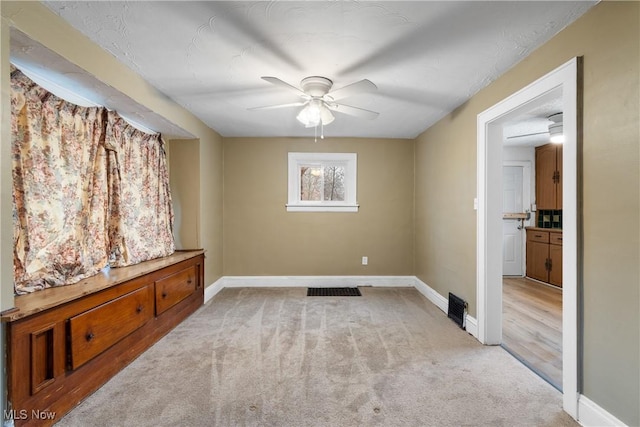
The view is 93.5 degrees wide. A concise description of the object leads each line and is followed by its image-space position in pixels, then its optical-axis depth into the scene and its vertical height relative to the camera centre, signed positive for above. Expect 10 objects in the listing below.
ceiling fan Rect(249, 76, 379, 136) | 2.20 +0.92
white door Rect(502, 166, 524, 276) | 5.17 -0.27
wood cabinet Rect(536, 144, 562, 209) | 4.68 +0.55
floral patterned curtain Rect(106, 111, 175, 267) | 2.60 +0.15
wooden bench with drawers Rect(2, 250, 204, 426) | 1.49 -0.77
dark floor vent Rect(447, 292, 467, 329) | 2.96 -1.01
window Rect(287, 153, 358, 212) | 4.55 +0.45
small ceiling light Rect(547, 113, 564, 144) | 3.51 +1.00
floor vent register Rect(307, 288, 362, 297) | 4.09 -1.14
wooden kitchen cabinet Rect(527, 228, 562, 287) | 4.52 -0.71
